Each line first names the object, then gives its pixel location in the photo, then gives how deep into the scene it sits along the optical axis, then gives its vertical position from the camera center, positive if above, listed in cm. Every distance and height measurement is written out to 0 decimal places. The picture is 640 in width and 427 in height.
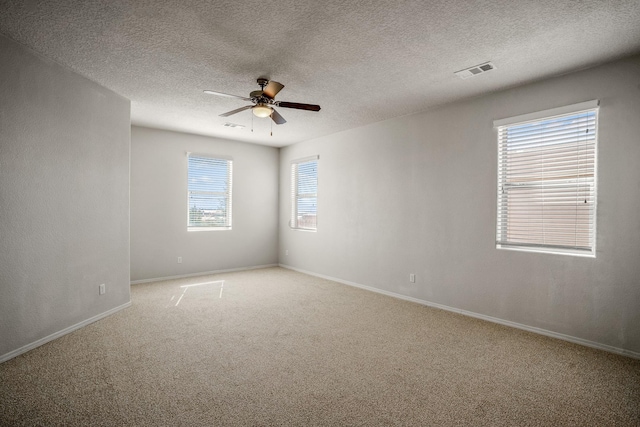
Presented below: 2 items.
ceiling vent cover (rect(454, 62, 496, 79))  304 +139
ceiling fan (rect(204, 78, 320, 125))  307 +109
